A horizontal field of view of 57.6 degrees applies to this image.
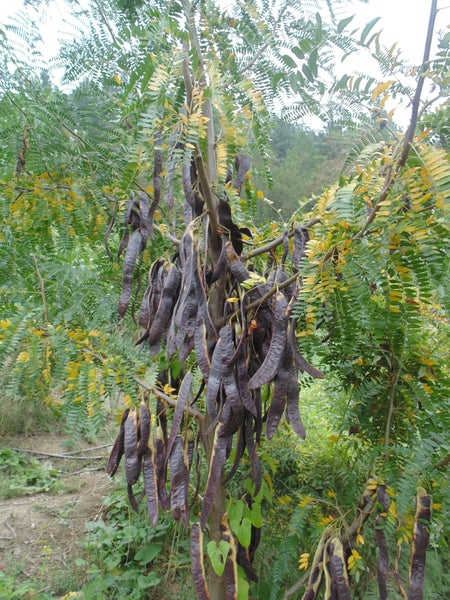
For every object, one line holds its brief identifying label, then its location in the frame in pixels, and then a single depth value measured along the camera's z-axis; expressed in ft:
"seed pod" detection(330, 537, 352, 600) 3.86
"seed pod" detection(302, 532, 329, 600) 4.21
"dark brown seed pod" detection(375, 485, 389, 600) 4.00
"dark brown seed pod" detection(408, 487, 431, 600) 3.52
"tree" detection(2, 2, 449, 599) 3.21
